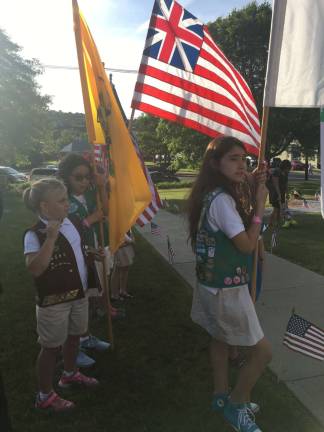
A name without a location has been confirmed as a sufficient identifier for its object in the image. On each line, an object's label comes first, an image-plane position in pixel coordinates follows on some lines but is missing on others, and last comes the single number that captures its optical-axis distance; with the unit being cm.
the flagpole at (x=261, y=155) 264
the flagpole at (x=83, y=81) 318
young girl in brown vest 249
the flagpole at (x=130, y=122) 385
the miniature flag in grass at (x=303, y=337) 280
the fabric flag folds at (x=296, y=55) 255
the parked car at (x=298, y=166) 5216
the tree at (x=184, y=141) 2511
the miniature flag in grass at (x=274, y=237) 661
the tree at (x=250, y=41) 2402
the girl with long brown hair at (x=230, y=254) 235
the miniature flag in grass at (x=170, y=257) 614
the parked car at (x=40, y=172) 2779
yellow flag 333
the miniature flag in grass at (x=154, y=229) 688
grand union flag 387
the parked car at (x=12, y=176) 2797
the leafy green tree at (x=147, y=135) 5356
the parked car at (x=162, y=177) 3100
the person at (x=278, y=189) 973
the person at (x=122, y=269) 465
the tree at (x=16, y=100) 2523
